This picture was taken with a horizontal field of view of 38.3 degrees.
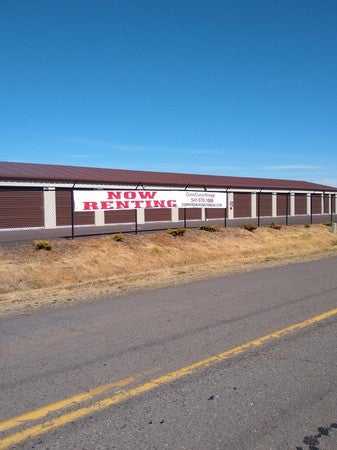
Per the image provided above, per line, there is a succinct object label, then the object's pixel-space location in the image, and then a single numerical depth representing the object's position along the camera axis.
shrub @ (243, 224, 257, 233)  26.61
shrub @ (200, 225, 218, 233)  24.27
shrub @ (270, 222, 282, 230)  28.81
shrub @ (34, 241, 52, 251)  15.94
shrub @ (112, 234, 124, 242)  18.91
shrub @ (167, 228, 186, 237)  21.83
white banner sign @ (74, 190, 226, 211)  20.20
